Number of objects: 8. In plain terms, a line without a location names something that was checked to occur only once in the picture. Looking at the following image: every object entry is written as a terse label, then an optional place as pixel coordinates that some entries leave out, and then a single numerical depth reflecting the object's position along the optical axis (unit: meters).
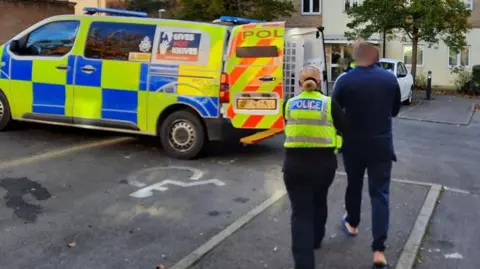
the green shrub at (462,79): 24.64
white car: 18.17
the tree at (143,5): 34.59
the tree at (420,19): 20.80
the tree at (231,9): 21.95
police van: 7.45
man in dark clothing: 4.25
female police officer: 3.85
